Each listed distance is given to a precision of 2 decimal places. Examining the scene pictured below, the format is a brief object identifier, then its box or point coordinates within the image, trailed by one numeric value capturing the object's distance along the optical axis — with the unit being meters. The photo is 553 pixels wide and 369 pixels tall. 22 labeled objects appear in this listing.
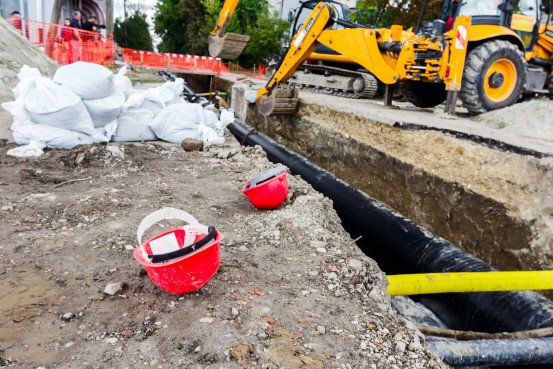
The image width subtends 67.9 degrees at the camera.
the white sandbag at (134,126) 5.23
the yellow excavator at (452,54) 5.30
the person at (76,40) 12.48
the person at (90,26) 13.92
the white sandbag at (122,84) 5.39
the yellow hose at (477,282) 2.08
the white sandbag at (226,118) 6.38
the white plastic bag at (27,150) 4.37
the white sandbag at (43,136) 4.51
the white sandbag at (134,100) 5.26
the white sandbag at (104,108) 4.80
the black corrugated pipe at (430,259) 2.08
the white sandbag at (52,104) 4.40
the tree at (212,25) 22.98
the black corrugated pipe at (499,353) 1.71
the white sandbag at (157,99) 5.65
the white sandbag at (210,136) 5.53
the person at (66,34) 12.71
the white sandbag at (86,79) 4.67
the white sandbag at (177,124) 5.47
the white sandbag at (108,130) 4.99
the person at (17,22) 11.48
